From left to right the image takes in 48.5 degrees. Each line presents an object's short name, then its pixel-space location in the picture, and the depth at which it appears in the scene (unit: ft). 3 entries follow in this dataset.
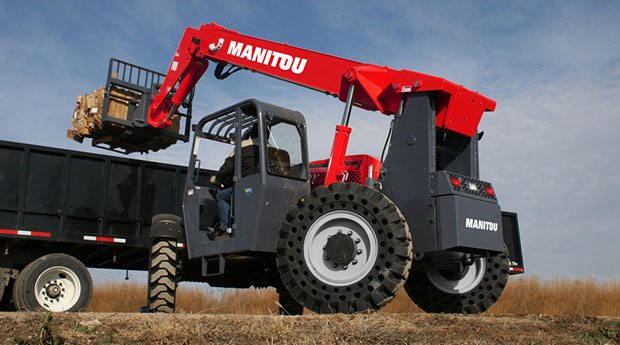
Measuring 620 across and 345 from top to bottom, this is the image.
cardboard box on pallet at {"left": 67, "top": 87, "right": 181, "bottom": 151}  39.60
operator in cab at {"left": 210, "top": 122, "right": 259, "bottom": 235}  29.63
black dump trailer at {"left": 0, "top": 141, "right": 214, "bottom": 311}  33.06
